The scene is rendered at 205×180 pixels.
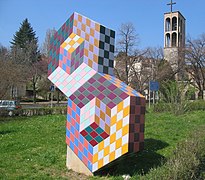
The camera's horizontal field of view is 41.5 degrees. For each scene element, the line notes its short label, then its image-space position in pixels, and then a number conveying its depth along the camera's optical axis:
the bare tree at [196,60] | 44.62
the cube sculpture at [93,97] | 5.23
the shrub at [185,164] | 4.06
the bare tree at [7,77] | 21.06
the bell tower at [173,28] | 69.69
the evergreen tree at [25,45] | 44.41
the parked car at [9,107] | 19.85
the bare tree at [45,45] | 48.22
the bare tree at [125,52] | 37.36
